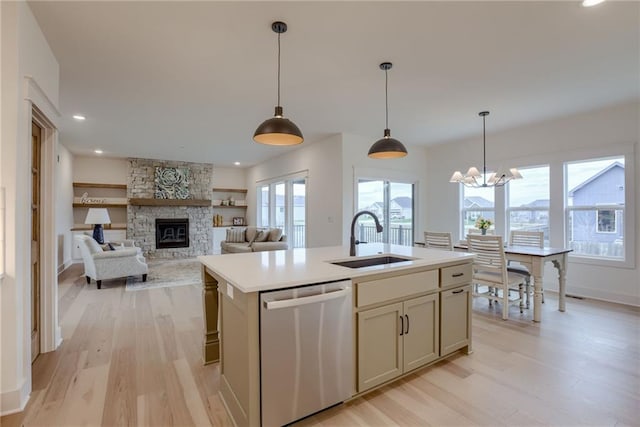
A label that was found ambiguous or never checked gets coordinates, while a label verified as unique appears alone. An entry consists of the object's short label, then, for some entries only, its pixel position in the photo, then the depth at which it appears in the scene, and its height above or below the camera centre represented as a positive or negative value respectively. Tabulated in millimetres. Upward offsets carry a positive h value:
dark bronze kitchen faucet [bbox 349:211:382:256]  2543 -246
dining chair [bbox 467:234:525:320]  3527 -659
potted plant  4312 -160
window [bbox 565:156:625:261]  4230 +90
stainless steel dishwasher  1642 -779
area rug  5172 -1172
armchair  4844 -764
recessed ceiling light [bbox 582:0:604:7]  2059 +1422
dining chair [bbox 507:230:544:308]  3905 -387
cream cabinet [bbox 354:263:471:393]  2027 -787
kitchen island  1646 -680
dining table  3438 -566
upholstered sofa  6441 -600
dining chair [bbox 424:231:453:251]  4195 -379
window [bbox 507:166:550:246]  4941 +199
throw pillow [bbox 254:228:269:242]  6859 -512
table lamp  6535 -118
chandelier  4180 +522
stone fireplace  7996 +34
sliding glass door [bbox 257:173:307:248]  7250 +166
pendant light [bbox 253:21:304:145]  2285 +647
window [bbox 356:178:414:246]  5969 +102
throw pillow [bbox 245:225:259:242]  7189 -454
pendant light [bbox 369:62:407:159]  2908 +628
